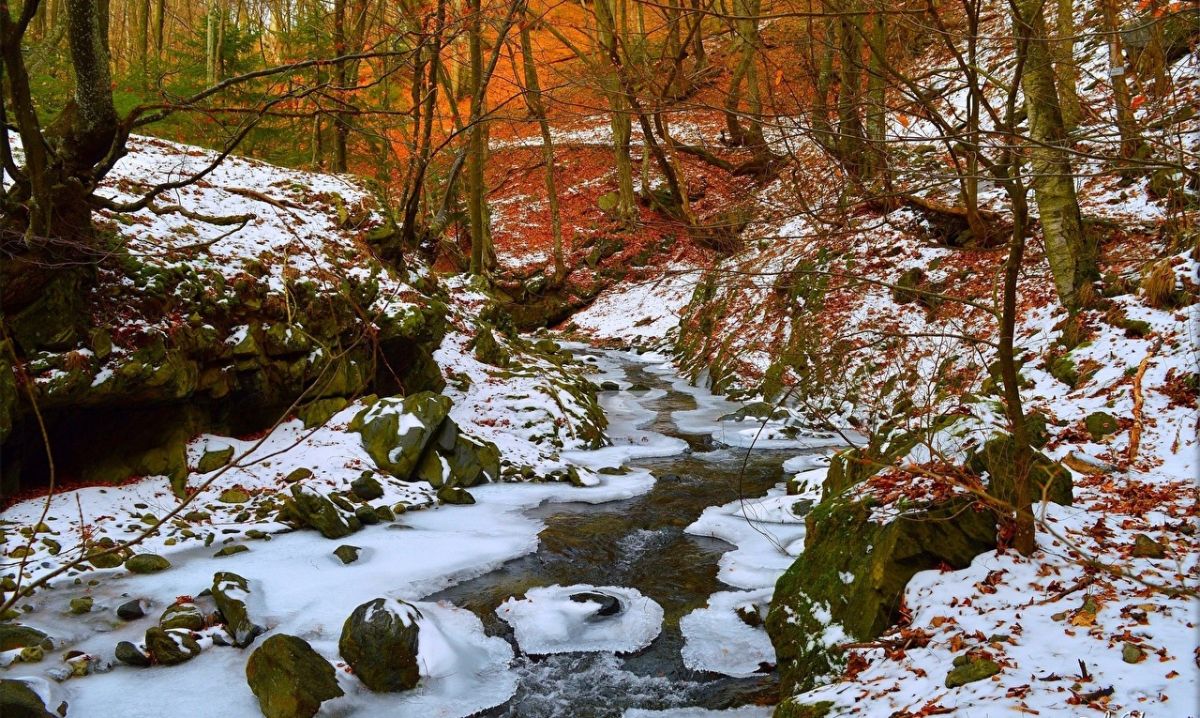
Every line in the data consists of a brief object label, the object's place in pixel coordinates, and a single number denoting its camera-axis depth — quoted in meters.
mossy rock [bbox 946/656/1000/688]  3.14
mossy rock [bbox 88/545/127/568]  5.62
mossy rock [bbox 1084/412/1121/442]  5.33
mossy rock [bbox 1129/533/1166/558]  3.56
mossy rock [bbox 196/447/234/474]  7.14
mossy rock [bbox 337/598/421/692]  4.57
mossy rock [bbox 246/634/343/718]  4.14
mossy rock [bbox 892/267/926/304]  11.14
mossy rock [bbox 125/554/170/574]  5.68
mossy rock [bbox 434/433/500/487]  8.52
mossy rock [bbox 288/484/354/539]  6.81
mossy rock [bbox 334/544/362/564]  6.28
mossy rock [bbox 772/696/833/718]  3.44
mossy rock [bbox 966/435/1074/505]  3.97
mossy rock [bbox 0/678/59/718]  3.63
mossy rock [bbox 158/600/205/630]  4.83
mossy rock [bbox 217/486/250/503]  7.01
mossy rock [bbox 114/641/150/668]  4.52
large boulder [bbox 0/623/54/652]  4.43
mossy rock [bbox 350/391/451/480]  8.23
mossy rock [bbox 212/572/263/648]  4.92
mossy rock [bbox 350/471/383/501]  7.54
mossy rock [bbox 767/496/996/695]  4.02
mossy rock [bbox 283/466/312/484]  7.47
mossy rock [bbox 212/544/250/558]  6.13
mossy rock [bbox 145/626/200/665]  4.58
